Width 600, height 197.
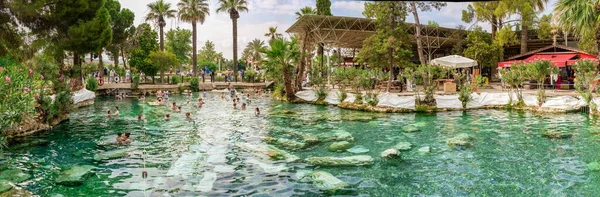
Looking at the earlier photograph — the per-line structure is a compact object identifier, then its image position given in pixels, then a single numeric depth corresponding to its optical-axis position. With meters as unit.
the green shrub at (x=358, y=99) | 22.20
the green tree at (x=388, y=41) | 27.30
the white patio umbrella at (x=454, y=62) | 23.59
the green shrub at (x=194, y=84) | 37.06
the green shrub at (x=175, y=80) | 39.12
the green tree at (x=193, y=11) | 45.19
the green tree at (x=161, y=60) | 37.00
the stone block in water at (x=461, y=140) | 12.94
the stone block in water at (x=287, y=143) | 13.06
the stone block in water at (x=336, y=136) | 14.11
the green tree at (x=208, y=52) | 90.56
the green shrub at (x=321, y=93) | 24.91
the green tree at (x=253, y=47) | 81.50
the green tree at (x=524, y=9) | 30.97
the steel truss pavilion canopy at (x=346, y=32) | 30.38
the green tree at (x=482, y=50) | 31.30
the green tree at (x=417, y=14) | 27.55
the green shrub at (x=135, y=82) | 33.38
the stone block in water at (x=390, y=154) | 11.50
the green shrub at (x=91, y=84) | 29.16
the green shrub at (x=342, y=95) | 23.17
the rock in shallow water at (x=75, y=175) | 9.38
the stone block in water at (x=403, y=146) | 12.58
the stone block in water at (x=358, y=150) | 12.31
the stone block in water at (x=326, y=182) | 8.84
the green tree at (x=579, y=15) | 16.84
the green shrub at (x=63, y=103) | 17.80
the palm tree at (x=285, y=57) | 25.45
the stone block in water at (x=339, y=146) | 12.56
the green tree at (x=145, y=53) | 37.12
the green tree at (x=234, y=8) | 44.87
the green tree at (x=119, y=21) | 41.30
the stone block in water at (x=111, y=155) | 11.66
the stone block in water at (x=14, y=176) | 9.37
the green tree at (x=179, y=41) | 65.45
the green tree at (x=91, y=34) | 23.45
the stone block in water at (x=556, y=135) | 13.60
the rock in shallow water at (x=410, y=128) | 15.54
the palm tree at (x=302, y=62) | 27.87
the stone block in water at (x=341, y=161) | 10.83
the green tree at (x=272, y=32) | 52.94
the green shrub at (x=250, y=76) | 41.50
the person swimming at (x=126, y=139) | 13.83
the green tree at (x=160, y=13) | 45.62
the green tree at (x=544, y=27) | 32.34
